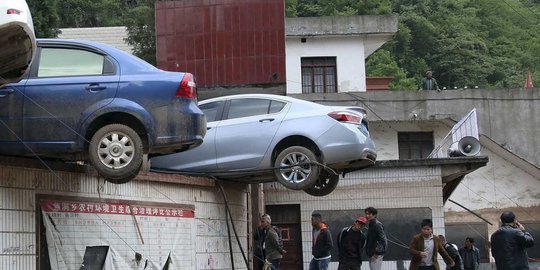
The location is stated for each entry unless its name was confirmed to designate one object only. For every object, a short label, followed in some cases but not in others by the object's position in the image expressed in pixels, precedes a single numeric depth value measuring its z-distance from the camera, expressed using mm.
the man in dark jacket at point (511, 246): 13844
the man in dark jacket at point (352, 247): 16672
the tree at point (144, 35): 42312
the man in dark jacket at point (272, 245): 17172
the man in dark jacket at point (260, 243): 17469
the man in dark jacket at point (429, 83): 34094
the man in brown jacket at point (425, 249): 15633
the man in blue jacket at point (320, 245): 17156
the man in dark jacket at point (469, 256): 21750
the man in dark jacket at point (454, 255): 18281
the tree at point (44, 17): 27625
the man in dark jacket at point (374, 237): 16750
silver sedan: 15719
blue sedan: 12234
